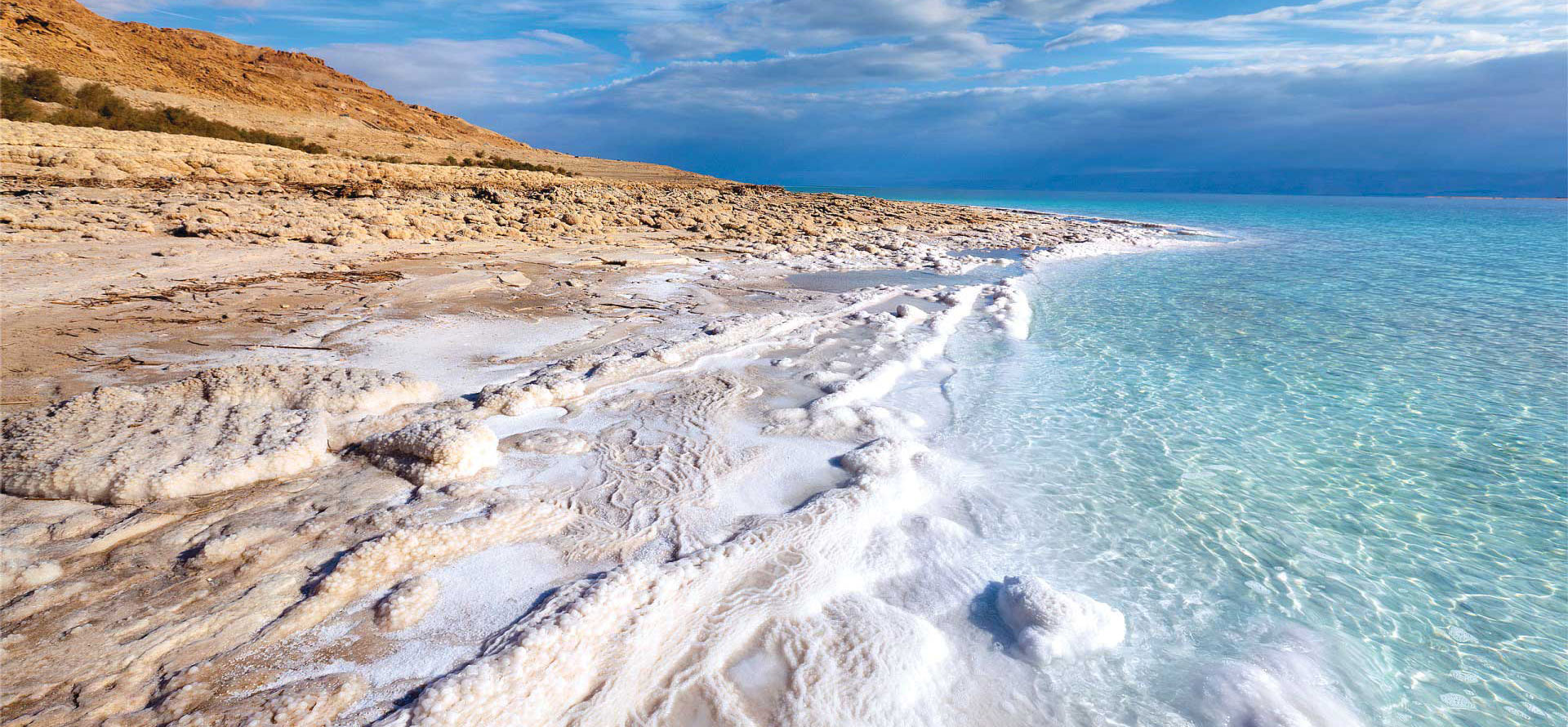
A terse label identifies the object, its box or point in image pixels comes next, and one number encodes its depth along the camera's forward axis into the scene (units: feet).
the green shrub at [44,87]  68.08
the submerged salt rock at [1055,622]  8.98
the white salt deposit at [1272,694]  8.09
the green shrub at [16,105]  58.13
